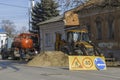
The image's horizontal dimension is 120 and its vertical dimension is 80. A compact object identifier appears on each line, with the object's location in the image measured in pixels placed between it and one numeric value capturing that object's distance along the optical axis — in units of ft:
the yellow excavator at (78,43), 63.17
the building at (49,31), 101.13
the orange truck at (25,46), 86.01
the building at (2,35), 185.64
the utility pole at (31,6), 121.21
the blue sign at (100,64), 50.18
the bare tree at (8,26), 246.81
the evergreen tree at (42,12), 128.35
